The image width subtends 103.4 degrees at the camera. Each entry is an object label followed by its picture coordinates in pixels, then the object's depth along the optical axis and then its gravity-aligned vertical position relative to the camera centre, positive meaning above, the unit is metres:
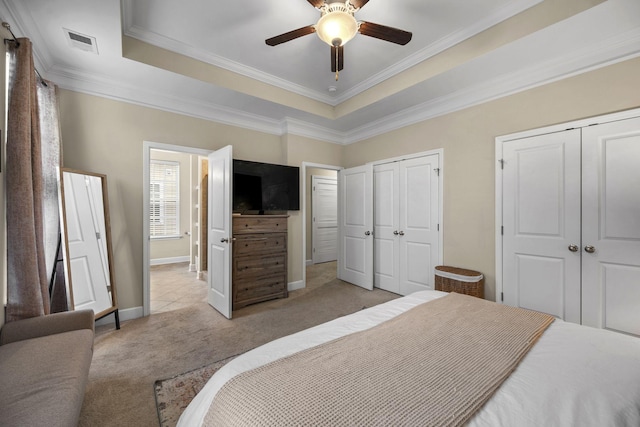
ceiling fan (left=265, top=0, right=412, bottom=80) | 1.72 +1.33
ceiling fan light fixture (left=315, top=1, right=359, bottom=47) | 1.72 +1.30
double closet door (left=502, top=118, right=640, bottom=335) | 2.05 -0.11
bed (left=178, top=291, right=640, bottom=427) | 0.76 -0.61
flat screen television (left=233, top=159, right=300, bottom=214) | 3.52 +0.37
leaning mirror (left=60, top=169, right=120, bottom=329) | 2.29 -0.29
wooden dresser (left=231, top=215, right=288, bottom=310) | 3.25 -0.63
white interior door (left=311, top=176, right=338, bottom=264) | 5.99 -0.16
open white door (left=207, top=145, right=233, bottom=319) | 2.88 -0.22
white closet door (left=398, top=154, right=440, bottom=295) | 3.33 -0.14
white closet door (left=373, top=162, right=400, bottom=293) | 3.77 -0.22
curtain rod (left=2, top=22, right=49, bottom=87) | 1.66 +1.23
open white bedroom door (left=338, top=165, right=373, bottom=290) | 3.99 -0.22
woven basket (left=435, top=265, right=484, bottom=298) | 2.76 -0.77
